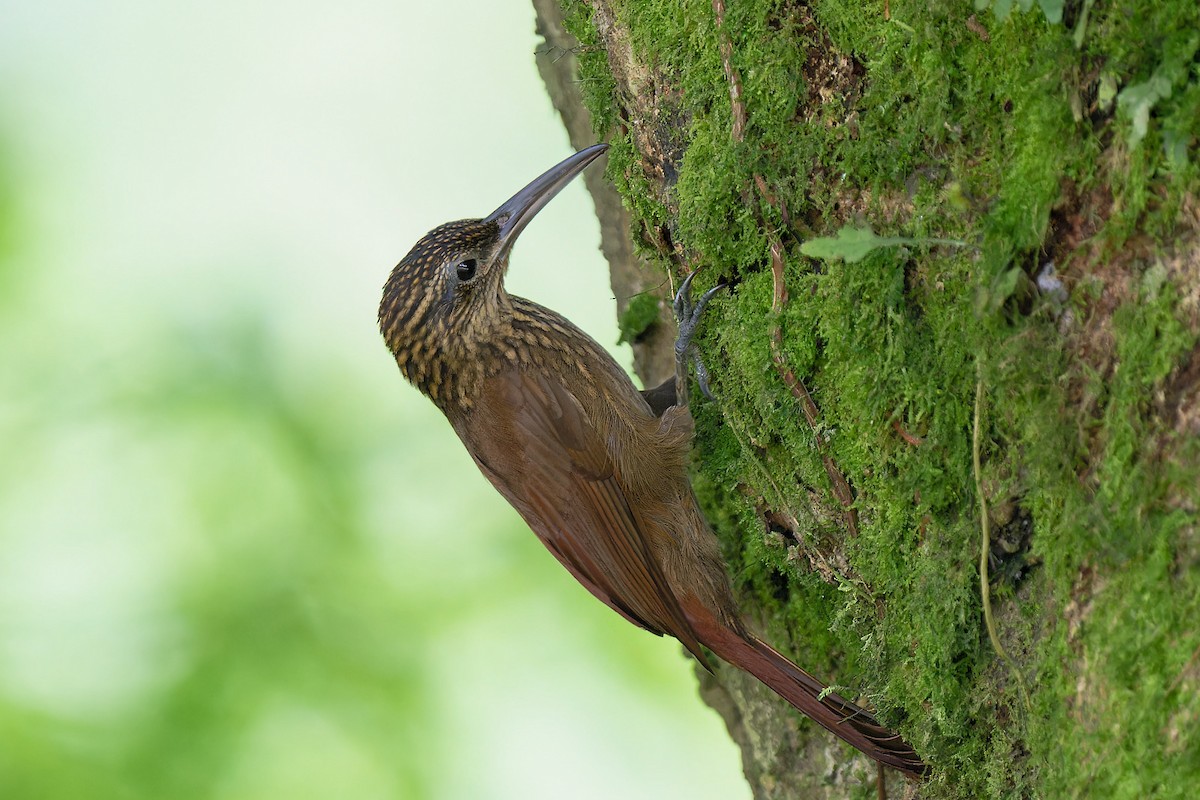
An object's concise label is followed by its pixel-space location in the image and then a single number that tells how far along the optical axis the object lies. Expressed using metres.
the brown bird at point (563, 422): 6.27
